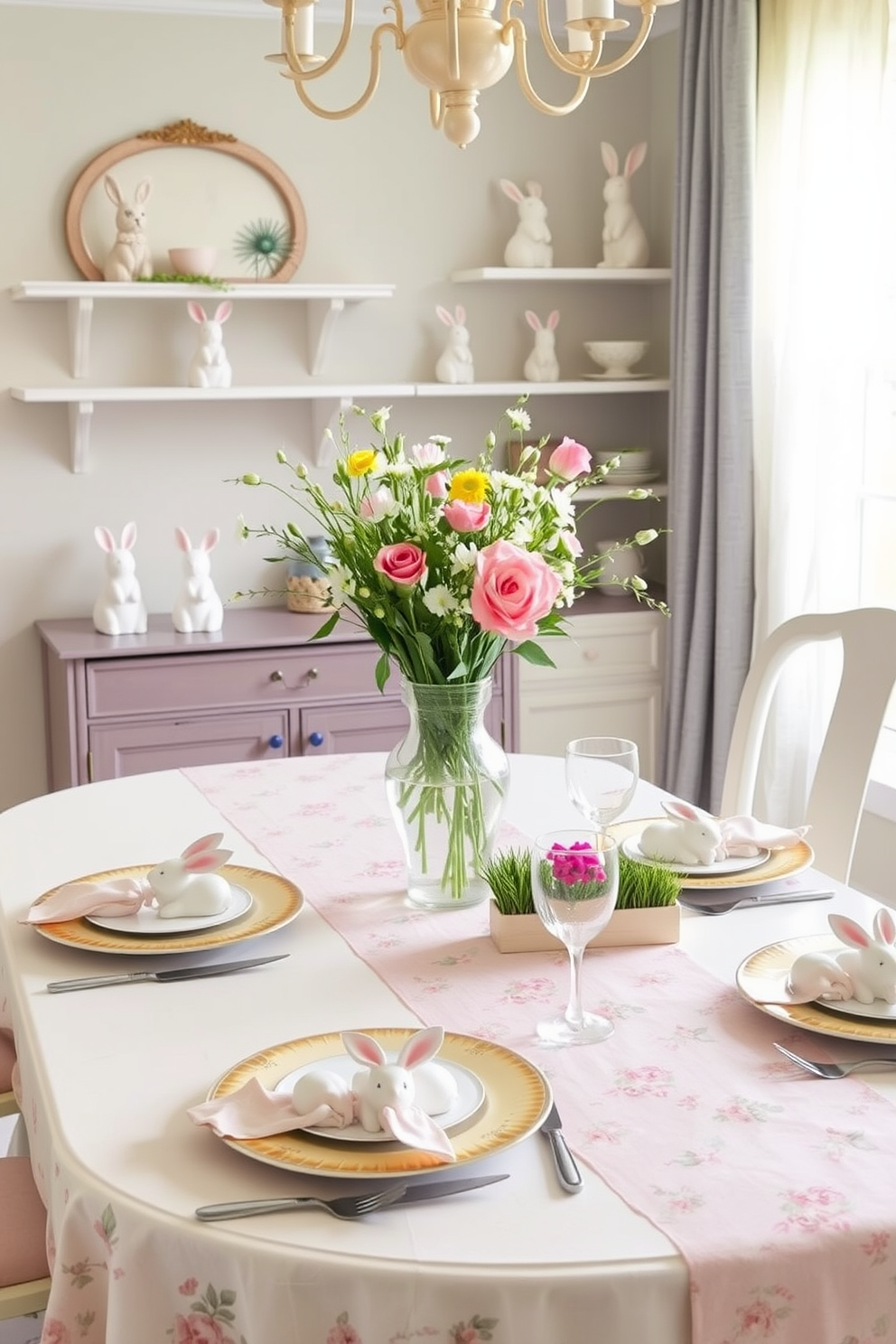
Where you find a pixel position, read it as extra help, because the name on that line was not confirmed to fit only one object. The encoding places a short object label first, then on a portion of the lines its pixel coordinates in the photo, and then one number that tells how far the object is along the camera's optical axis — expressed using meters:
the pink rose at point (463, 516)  1.60
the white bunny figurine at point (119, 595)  3.62
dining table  1.04
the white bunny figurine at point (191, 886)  1.69
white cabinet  3.95
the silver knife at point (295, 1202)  1.10
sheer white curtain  3.24
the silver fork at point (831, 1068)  1.33
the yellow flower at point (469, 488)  1.62
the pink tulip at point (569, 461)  1.67
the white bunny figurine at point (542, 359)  4.10
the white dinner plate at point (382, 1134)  1.18
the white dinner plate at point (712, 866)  1.81
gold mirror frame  3.73
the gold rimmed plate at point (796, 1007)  1.38
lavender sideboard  3.48
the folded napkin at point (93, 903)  1.68
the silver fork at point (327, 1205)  1.10
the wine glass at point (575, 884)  1.34
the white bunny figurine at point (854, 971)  1.42
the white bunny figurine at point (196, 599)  3.64
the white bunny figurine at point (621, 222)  4.07
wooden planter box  1.64
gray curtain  3.57
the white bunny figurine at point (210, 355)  3.75
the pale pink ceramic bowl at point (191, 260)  3.72
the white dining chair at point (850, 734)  2.18
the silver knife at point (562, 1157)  1.13
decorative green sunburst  3.89
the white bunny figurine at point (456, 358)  4.01
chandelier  1.65
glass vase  1.72
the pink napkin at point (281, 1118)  1.16
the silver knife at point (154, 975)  1.55
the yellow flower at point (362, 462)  1.68
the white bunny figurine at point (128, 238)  3.67
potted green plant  1.64
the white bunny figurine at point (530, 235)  4.04
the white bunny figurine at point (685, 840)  1.83
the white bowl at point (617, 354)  4.11
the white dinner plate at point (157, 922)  1.65
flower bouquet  1.61
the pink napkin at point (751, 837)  1.87
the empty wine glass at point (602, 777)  1.63
